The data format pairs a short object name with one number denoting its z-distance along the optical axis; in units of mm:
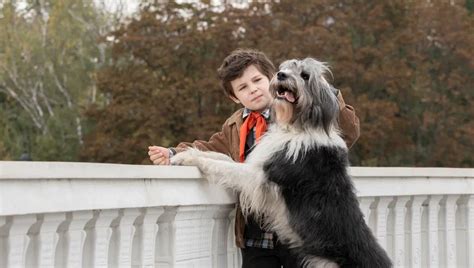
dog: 7827
